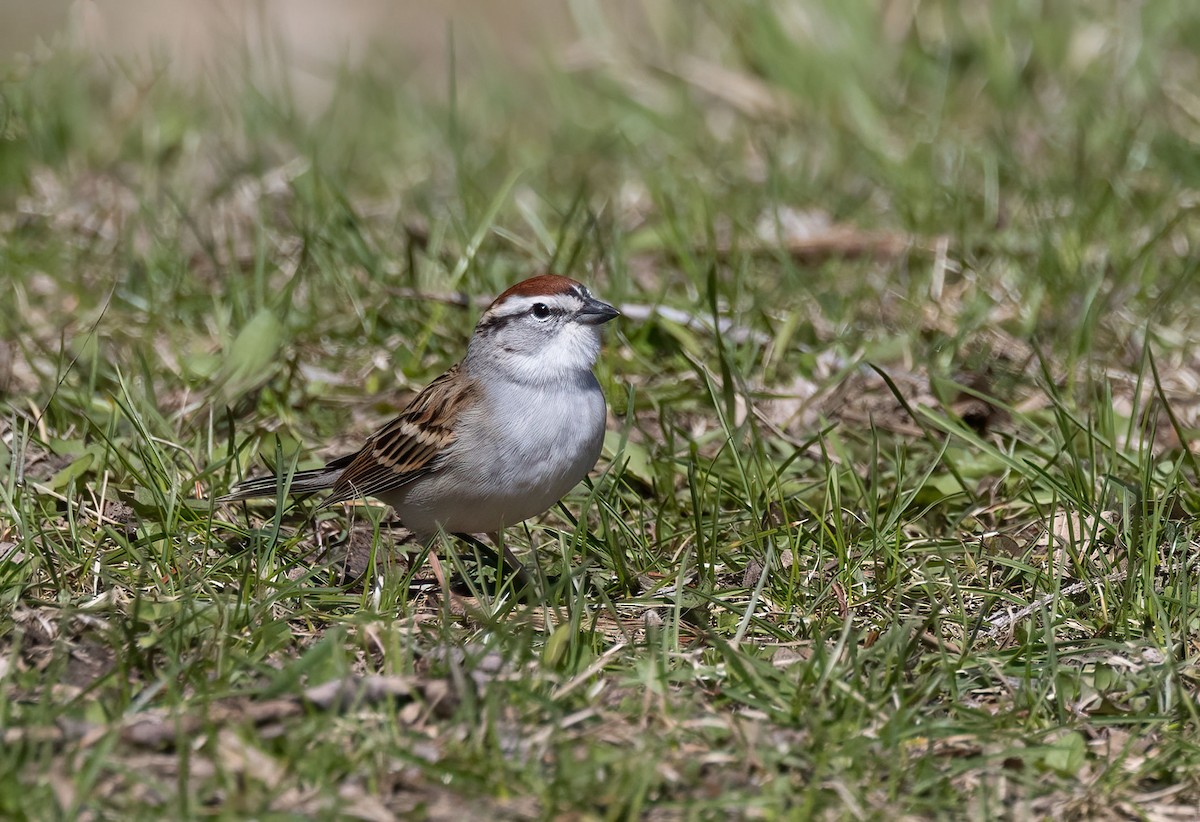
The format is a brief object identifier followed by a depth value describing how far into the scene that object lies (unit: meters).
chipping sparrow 8.45
